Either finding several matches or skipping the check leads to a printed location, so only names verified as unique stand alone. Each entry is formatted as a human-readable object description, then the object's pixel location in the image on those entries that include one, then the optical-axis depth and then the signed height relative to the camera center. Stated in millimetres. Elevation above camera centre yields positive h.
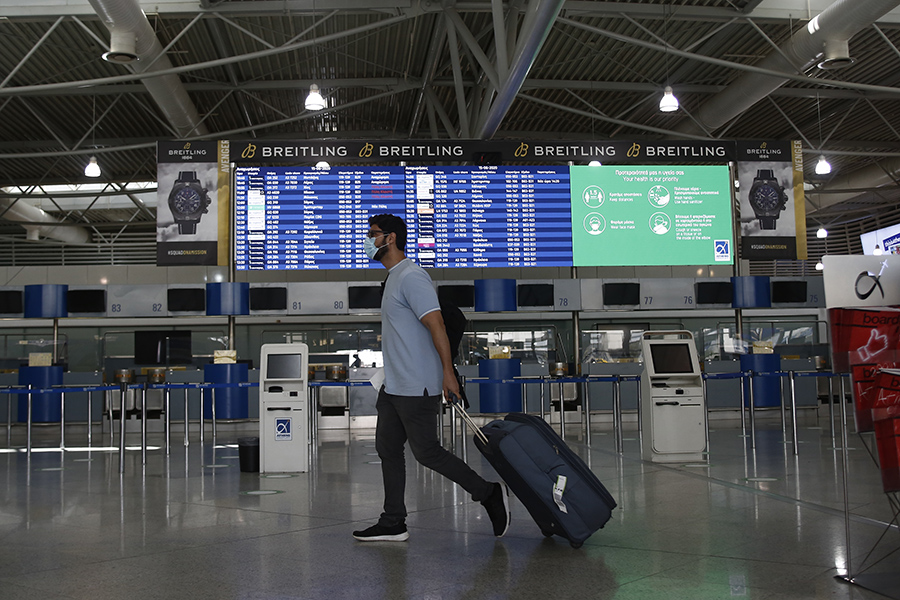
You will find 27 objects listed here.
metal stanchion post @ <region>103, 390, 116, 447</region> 12448 -730
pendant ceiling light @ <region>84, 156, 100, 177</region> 14109 +3214
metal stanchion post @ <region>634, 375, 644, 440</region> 8348 -726
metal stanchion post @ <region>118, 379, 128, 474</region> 7481 -781
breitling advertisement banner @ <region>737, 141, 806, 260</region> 11016 +1855
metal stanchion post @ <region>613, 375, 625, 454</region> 9148 -888
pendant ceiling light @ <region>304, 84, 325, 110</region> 10914 +3356
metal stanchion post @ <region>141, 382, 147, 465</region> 8352 -747
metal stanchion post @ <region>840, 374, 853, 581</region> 3123 -560
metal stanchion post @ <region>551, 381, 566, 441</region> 10472 -941
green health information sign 10883 +1655
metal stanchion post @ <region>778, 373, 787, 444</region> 9958 -867
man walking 3947 -244
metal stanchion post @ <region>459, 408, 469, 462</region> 8556 -1106
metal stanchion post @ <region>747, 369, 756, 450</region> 8726 -1045
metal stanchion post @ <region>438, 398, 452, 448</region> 9609 -926
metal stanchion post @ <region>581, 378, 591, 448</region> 9952 -864
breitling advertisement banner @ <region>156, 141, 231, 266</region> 10445 +1919
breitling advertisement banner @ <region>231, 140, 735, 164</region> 10711 +2579
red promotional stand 3092 -177
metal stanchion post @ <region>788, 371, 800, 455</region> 8298 -889
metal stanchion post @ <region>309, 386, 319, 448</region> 10006 -832
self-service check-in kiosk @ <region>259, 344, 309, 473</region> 7570 -561
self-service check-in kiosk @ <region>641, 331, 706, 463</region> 7785 -599
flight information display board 10633 +1752
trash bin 7609 -972
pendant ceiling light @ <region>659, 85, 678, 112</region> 11656 +3406
